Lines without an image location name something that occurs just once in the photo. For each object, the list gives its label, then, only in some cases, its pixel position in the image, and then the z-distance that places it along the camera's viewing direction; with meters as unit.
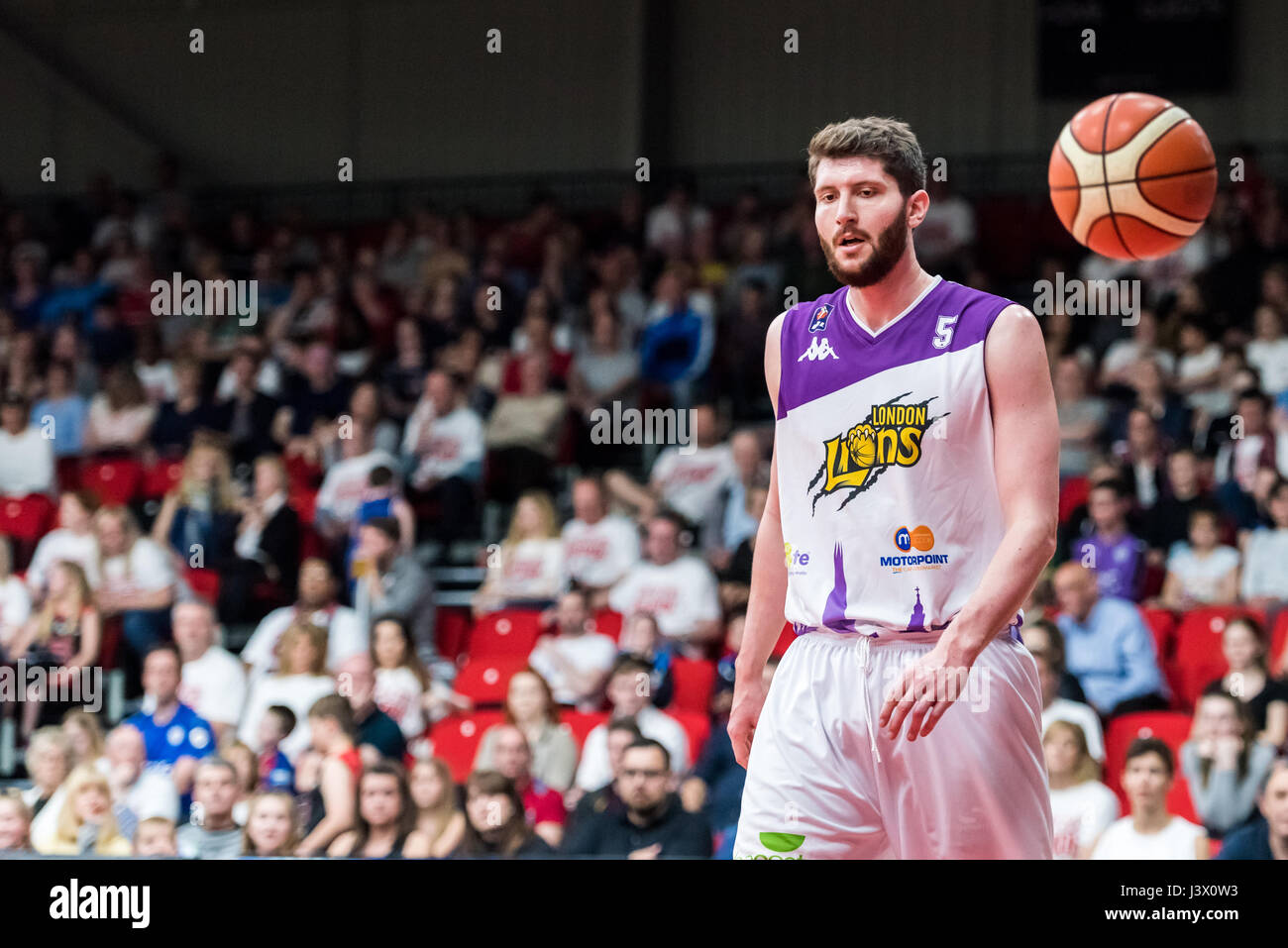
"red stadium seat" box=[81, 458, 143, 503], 8.89
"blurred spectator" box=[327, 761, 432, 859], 5.78
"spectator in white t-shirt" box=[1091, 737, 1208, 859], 5.29
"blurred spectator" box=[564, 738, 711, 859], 5.42
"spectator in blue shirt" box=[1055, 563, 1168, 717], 6.30
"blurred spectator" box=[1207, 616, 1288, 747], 5.77
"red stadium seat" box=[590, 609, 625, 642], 7.11
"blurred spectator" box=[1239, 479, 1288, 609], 6.50
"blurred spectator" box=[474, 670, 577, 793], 6.29
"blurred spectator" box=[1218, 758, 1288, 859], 5.02
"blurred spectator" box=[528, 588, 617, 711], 6.86
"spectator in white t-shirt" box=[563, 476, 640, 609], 7.41
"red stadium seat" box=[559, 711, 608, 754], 6.46
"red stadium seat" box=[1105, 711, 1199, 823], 5.90
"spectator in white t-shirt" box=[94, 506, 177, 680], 7.72
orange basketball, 4.08
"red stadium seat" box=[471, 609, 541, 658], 7.38
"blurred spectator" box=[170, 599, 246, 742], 7.02
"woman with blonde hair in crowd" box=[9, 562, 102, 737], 7.57
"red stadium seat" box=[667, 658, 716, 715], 6.61
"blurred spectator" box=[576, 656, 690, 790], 6.15
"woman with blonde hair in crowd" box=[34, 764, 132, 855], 6.26
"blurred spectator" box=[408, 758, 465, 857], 5.80
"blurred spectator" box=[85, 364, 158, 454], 9.25
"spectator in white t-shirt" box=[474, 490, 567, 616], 7.55
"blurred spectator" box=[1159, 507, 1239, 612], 6.67
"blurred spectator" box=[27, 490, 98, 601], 7.96
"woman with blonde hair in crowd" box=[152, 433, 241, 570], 8.18
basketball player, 2.84
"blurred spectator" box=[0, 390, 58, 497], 8.91
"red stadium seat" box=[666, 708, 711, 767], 6.21
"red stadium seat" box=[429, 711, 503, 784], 6.48
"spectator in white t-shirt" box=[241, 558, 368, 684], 7.11
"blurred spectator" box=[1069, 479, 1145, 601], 6.73
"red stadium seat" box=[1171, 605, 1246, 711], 6.33
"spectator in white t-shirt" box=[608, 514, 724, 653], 6.95
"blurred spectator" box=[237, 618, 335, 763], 6.88
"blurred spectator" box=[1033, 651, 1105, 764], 5.82
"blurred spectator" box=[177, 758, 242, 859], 6.09
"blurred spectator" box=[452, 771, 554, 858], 5.73
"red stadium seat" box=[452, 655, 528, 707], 6.98
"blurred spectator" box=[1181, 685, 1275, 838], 5.54
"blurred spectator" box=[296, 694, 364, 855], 5.98
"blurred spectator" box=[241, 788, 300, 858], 5.88
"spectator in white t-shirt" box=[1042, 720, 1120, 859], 5.54
